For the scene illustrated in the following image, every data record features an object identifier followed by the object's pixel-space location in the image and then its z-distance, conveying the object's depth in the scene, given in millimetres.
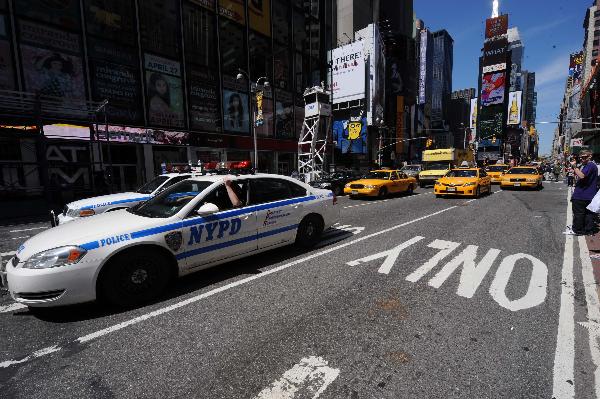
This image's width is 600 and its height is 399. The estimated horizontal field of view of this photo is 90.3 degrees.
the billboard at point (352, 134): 51619
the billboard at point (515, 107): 133250
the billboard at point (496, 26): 120438
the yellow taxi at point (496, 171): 24234
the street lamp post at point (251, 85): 26864
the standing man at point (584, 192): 6484
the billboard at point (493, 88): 113475
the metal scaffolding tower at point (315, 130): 29938
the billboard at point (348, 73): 50781
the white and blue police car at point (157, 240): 3246
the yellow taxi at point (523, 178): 17938
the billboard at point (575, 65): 135250
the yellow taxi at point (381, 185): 14641
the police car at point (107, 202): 6785
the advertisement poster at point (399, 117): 61941
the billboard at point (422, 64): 86500
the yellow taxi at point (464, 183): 14055
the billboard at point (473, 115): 126906
